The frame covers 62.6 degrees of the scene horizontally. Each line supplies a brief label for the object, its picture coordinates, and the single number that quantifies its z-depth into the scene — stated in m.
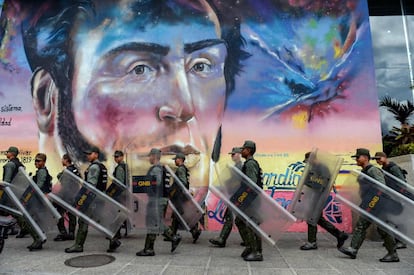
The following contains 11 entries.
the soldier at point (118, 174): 6.28
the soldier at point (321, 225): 6.22
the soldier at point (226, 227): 6.75
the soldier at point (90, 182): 6.10
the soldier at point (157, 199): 5.83
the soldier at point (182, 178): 6.92
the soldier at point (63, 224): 7.38
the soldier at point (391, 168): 6.49
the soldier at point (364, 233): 5.44
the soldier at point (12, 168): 6.84
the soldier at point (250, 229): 5.52
